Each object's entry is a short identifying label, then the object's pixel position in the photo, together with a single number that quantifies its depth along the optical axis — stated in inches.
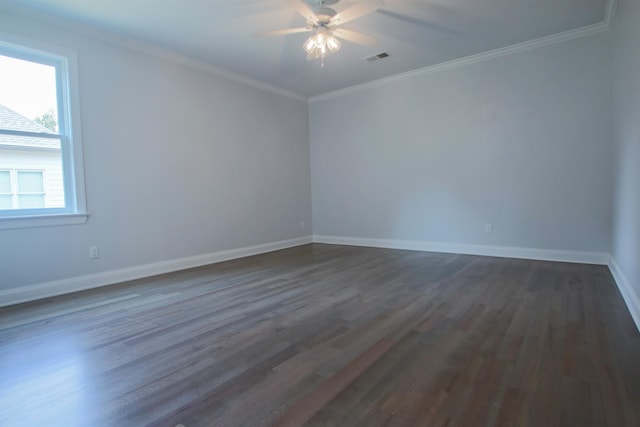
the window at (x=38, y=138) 115.4
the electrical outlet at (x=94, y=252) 133.6
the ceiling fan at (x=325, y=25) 103.6
